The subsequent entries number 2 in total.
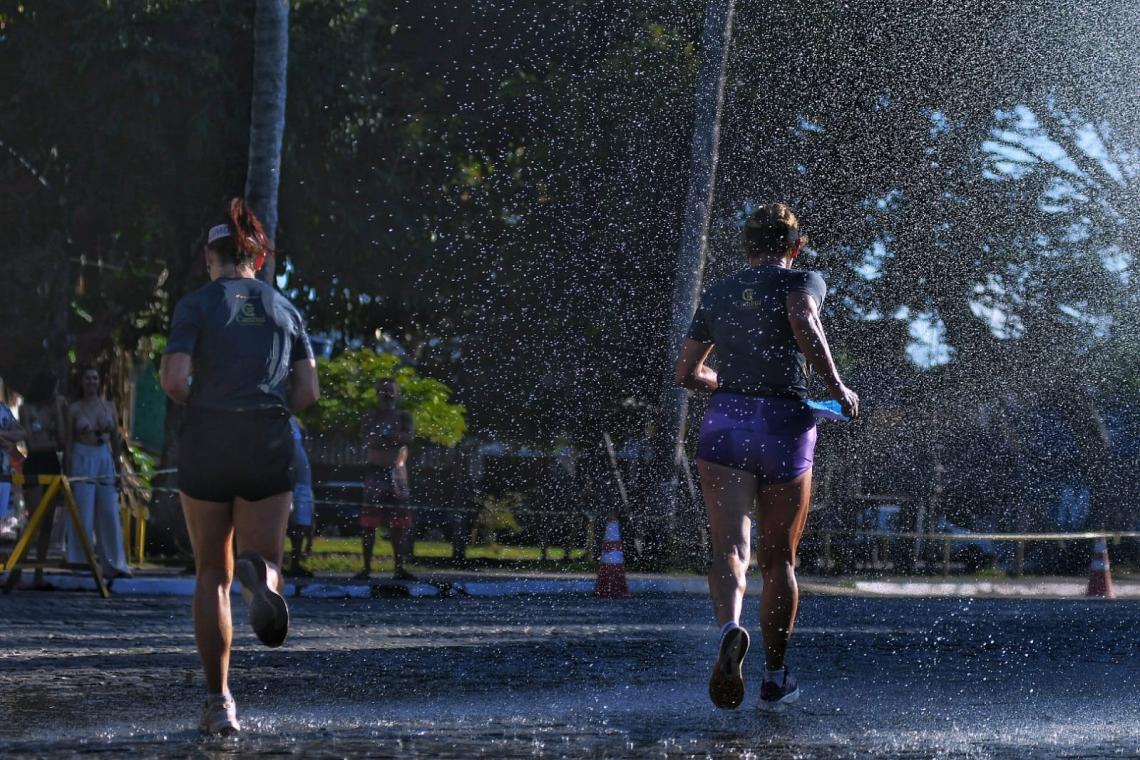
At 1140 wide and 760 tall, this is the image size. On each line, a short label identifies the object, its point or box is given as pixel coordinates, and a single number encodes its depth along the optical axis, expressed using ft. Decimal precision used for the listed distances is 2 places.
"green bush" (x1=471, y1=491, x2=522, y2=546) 85.81
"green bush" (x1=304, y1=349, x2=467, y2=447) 82.33
